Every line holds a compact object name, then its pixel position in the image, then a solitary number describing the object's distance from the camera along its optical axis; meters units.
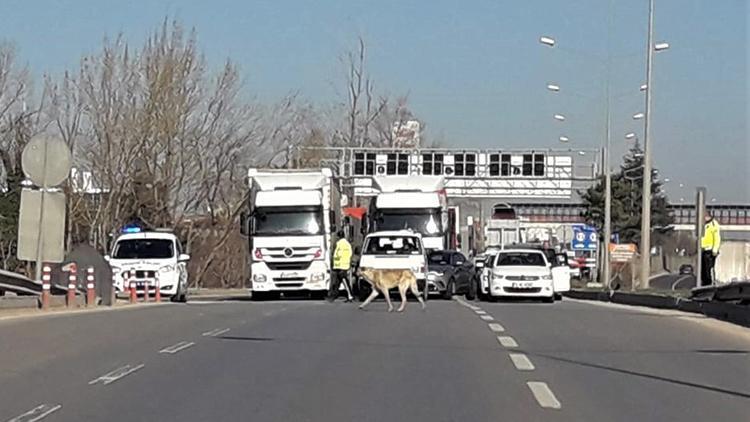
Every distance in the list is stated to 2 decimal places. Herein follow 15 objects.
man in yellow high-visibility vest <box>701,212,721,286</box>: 32.00
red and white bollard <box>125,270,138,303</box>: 33.89
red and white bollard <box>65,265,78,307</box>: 28.20
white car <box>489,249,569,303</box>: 35.16
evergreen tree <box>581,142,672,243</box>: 95.44
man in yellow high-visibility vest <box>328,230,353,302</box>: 37.97
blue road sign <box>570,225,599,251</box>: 70.19
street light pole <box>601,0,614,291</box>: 51.75
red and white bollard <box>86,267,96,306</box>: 29.31
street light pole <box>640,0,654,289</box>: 41.31
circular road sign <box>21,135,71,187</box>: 26.72
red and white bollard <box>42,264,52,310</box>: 26.70
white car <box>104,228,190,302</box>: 36.84
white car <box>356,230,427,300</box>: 35.12
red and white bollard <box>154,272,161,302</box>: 35.81
